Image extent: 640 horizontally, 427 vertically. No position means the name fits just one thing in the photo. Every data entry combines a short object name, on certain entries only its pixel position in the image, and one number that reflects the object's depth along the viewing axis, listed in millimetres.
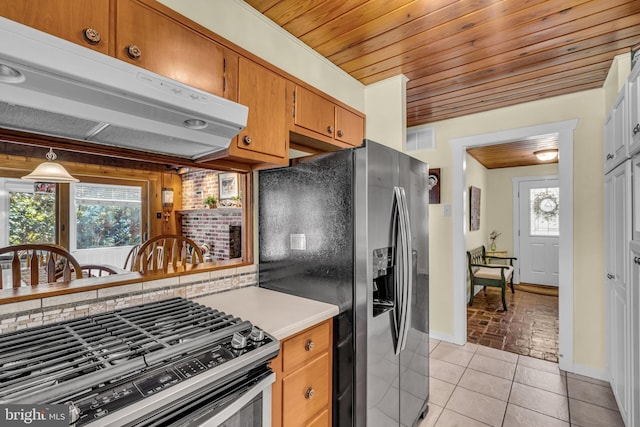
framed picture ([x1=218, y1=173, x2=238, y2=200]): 4180
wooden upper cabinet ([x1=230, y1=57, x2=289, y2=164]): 1509
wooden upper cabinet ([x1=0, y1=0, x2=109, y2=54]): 940
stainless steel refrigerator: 1511
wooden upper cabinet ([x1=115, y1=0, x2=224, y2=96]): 1142
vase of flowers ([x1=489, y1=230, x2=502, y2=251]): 6281
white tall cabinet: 1555
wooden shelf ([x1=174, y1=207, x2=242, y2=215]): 4104
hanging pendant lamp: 2145
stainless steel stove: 745
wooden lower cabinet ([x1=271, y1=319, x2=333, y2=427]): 1303
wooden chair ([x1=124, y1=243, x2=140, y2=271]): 3155
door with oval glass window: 5793
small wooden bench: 4410
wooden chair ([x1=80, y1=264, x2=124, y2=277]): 2050
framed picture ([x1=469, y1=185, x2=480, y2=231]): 5113
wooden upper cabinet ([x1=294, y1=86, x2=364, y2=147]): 1841
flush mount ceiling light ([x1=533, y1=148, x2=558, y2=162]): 4355
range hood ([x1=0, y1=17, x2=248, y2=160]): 787
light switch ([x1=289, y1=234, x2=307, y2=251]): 1720
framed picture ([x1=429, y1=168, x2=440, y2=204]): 3451
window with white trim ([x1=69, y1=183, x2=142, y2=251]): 3133
